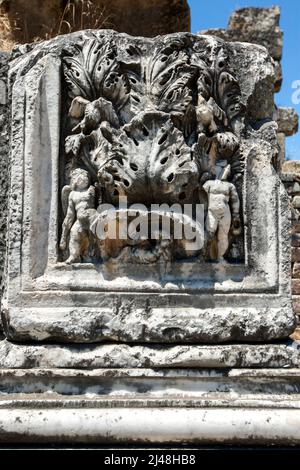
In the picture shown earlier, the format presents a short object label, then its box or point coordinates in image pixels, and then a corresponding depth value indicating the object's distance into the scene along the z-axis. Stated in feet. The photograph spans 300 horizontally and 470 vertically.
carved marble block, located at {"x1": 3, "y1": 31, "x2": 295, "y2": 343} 8.16
